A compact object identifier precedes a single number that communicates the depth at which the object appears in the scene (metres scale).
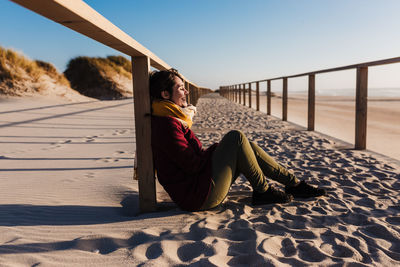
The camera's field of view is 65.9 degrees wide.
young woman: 1.96
